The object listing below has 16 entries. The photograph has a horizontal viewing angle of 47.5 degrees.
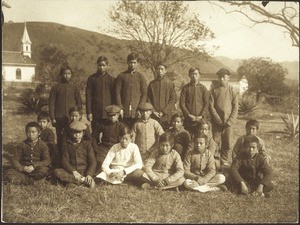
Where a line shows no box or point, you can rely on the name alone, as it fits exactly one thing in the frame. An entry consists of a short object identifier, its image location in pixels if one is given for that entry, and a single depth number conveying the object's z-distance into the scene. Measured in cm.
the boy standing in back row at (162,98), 602
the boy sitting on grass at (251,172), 463
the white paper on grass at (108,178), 491
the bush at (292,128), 883
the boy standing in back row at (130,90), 584
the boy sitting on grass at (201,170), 479
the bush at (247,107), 1368
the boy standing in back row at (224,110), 612
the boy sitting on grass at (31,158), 483
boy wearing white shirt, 496
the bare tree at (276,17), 495
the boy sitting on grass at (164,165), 482
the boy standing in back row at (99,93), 585
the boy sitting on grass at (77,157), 483
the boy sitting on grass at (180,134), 552
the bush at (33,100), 906
